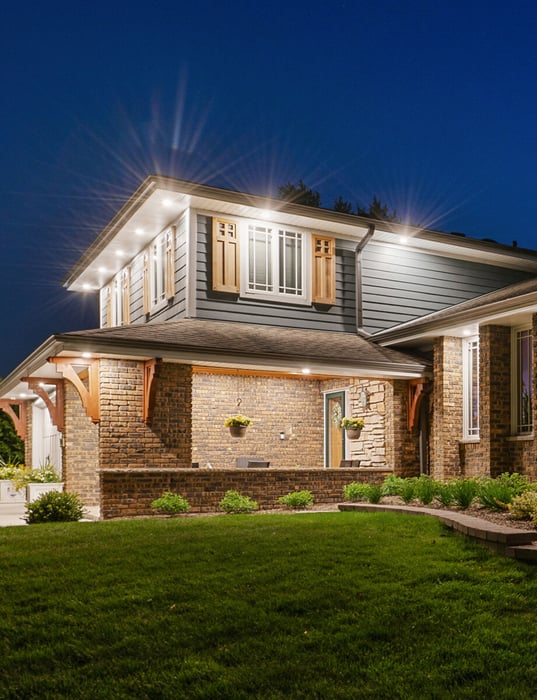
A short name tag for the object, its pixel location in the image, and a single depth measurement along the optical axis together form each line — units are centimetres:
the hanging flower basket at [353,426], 1567
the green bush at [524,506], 782
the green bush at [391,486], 1199
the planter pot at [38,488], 1548
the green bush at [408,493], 998
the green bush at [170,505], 1171
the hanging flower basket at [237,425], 1455
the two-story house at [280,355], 1254
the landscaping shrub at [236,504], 1188
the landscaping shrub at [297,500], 1250
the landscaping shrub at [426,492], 954
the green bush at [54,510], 1086
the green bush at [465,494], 896
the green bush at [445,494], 929
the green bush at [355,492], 1224
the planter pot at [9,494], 1772
